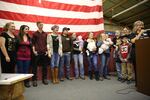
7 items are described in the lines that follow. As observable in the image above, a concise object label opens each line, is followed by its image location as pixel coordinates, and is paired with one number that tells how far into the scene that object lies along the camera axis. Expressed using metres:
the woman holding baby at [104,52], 2.55
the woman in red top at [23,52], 2.10
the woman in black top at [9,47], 1.92
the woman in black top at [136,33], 1.91
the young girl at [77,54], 2.62
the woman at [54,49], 2.34
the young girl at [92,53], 2.58
